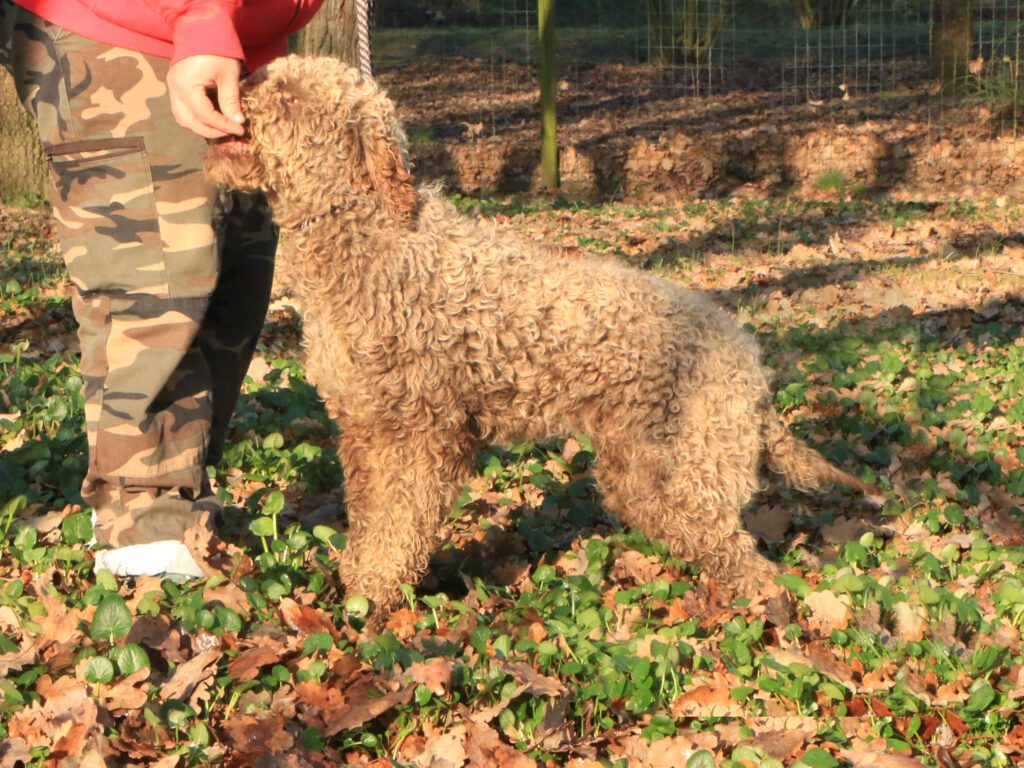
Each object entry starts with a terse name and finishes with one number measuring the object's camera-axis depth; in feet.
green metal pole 39.91
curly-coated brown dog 11.64
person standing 11.70
